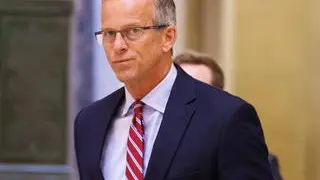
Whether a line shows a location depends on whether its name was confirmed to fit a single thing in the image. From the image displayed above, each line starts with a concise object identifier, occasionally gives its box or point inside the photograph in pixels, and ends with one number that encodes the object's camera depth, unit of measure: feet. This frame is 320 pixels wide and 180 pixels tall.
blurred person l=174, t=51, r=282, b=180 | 30.12
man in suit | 18.93
